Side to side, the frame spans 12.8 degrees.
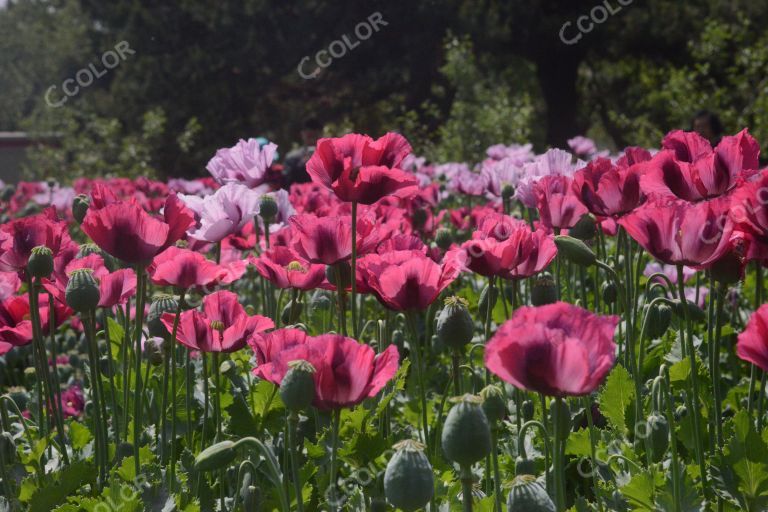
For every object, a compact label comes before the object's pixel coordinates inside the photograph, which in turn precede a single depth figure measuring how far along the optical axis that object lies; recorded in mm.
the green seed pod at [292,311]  3272
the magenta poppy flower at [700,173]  3104
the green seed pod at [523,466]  2970
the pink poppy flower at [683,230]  2926
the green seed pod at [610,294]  3452
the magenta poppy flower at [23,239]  3186
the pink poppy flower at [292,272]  3188
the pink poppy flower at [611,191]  3158
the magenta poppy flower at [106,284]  3170
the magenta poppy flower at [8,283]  3287
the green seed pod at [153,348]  3300
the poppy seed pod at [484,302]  3275
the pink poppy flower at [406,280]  2980
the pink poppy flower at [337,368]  2835
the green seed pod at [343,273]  3108
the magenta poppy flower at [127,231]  3072
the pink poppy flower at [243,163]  3590
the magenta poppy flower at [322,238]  3079
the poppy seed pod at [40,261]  3102
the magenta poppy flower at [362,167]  3051
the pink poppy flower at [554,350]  2726
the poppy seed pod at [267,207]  3546
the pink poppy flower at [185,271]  3126
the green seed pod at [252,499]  2970
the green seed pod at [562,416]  2801
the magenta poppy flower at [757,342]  2814
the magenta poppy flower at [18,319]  3197
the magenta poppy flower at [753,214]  2922
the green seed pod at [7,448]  3099
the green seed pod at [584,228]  3326
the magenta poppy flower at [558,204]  3265
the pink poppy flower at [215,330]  3061
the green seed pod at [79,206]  3498
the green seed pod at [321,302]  3598
